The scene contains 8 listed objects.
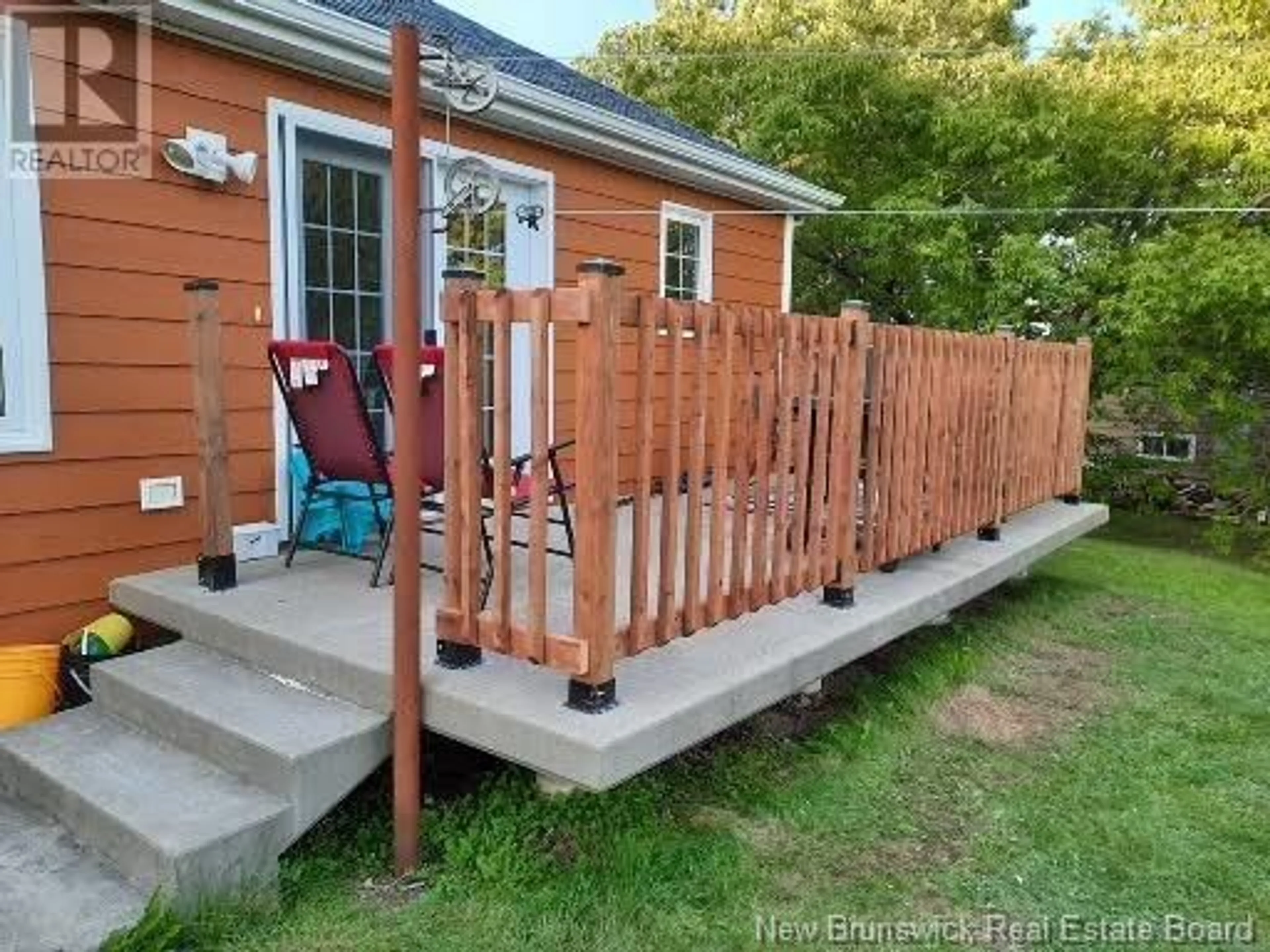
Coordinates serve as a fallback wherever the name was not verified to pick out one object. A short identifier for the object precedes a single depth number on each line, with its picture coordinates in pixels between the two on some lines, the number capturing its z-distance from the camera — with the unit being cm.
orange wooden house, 322
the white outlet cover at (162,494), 358
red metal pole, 235
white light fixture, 355
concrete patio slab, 230
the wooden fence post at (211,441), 311
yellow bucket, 314
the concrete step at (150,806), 224
